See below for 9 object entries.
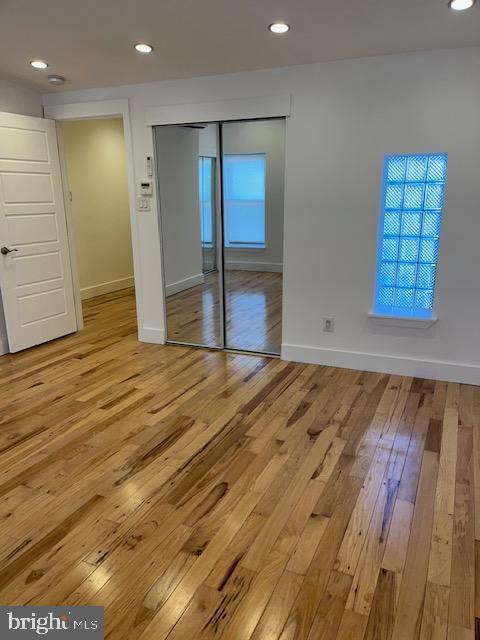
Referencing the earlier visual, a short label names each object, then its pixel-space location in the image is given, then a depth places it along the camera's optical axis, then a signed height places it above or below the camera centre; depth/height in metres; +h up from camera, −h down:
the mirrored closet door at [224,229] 3.92 -0.23
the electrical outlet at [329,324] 3.87 -1.00
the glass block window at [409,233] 3.39 -0.23
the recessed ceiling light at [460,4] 2.38 +1.02
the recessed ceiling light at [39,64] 3.39 +1.04
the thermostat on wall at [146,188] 4.19 +0.15
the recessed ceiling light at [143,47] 3.03 +1.03
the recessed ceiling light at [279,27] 2.69 +1.03
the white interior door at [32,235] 4.05 -0.28
